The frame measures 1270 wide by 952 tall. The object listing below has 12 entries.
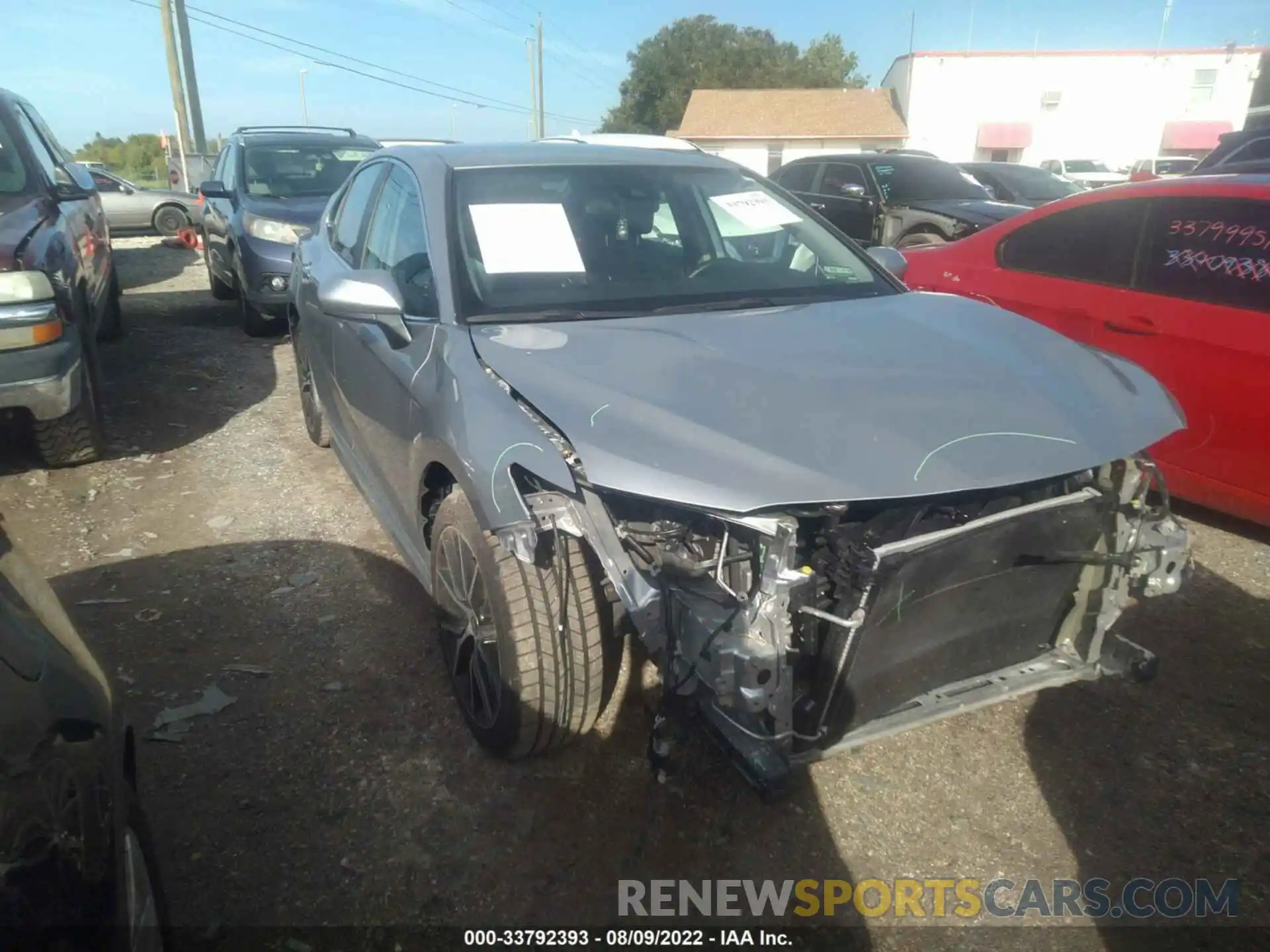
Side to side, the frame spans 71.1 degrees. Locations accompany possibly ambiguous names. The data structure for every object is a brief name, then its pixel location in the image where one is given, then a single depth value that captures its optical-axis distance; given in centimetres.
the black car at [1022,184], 1180
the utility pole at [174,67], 2128
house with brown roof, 3938
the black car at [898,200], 912
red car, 353
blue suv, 732
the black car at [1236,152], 802
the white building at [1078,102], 3566
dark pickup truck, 418
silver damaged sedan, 202
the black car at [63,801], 126
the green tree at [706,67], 6544
